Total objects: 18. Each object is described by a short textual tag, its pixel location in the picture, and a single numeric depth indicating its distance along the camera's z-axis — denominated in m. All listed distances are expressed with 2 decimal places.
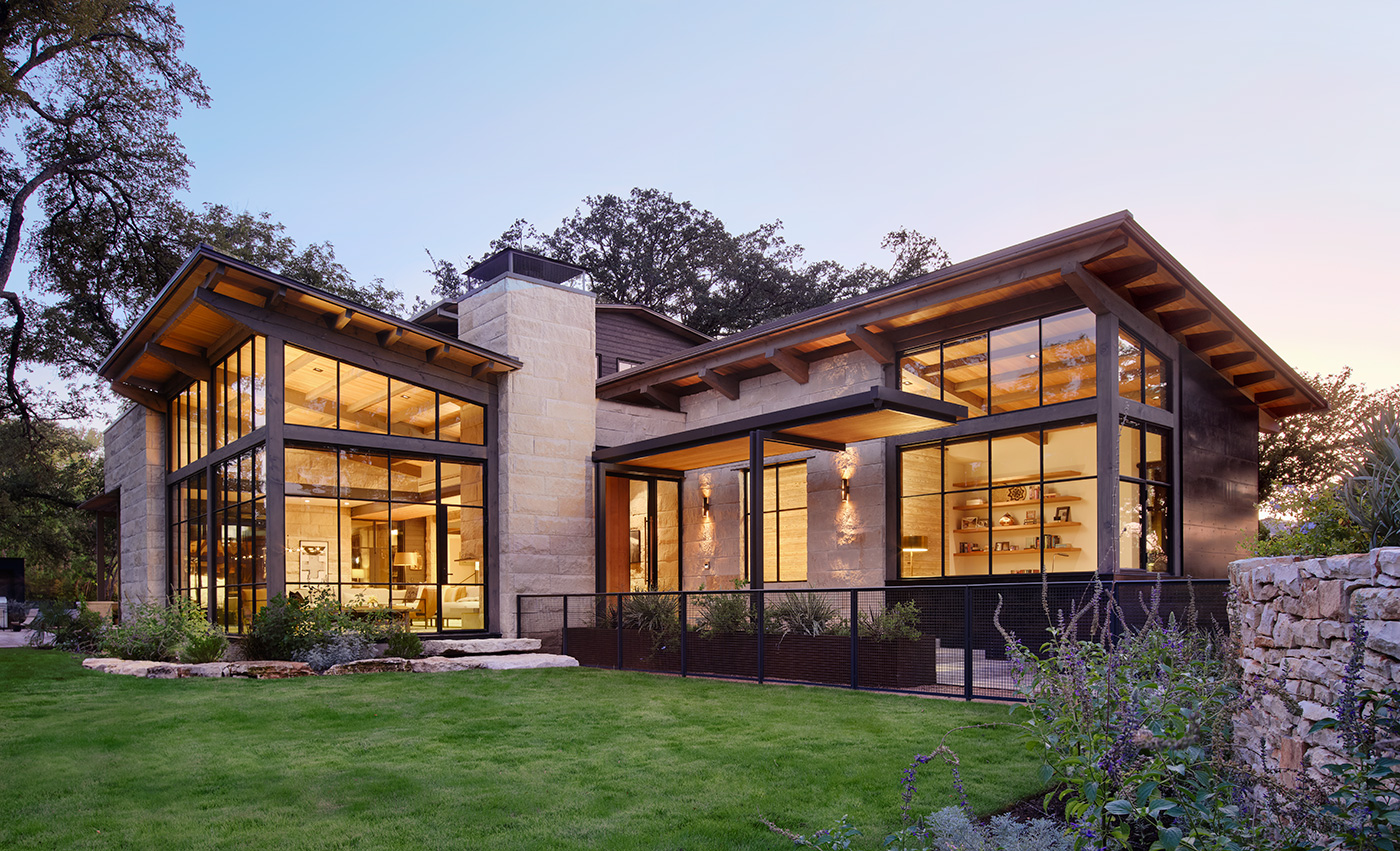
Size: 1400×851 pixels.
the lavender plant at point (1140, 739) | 2.75
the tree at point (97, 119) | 20.02
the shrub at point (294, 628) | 11.45
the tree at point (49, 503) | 26.64
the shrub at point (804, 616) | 9.98
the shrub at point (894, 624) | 9.30
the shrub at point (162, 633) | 12.33
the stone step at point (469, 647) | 12.67
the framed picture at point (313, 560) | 12.30
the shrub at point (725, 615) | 10.86
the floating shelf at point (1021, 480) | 11.71
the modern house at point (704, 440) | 11.72
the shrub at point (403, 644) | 12.12
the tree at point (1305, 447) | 21.09
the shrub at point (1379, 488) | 3.89
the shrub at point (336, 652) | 11.23
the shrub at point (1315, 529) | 4.13
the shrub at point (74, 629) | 16.28
